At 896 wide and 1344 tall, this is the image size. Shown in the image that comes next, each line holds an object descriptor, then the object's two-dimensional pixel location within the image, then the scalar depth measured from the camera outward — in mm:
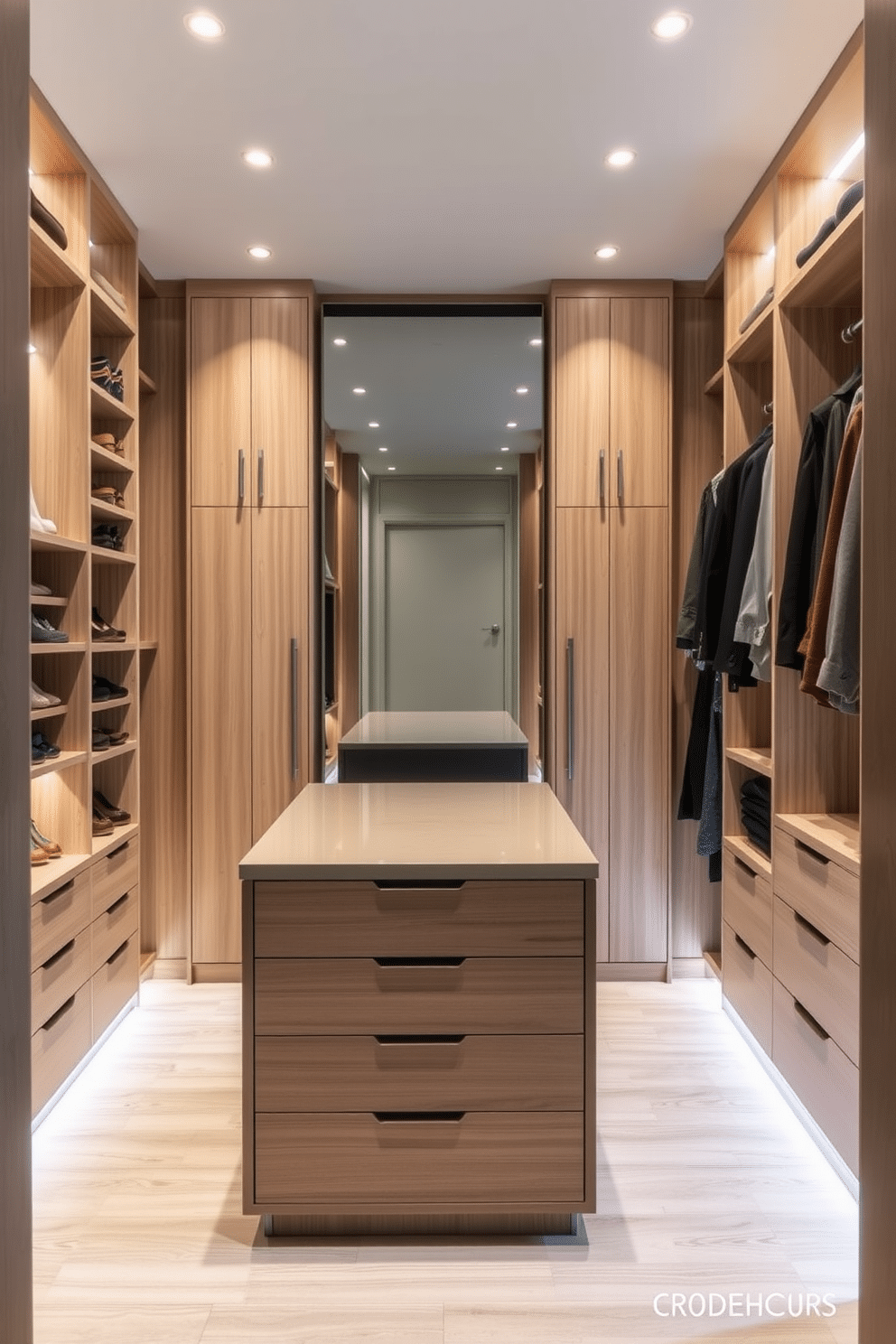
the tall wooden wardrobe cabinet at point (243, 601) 3627
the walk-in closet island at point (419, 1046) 1827
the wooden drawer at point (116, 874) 2932
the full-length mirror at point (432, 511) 3744
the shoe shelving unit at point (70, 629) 2521
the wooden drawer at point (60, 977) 2418
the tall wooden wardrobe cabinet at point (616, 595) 3633
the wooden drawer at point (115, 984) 2912
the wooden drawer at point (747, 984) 2773
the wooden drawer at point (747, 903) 2799
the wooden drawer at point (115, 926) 2922
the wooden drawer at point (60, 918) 2412
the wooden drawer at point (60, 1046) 2412
